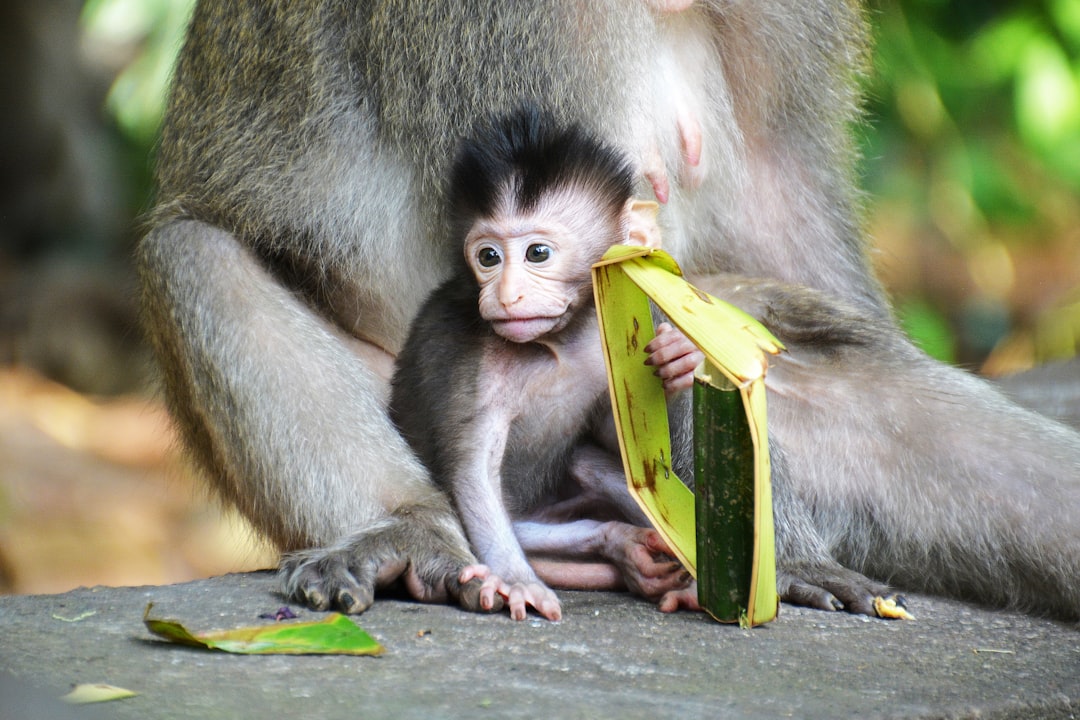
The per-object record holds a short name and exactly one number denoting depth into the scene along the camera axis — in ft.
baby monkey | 20.15
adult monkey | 21.66
